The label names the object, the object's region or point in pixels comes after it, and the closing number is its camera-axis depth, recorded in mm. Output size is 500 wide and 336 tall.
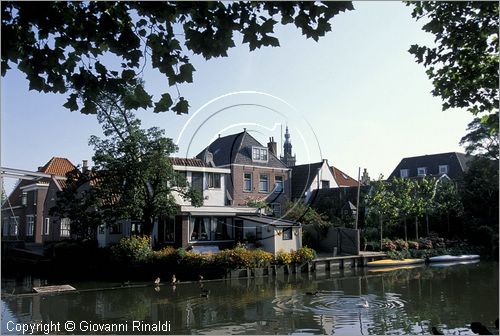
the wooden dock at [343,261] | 23297
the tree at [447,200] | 31625
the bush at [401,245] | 28167
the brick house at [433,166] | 43344
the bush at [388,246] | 27797
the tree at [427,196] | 30688
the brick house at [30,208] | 36000
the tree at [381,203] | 29281
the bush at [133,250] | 20641
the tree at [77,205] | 21531
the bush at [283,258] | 21719
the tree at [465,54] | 6828
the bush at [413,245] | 28578
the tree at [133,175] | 21306
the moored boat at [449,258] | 27203
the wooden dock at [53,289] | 16266
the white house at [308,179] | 36688
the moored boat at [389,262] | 24844
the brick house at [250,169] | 31756
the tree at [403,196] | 29859
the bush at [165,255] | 20531
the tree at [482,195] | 30828
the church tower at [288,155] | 40953
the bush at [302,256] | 22312
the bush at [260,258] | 20688
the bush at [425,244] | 29172
